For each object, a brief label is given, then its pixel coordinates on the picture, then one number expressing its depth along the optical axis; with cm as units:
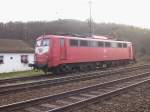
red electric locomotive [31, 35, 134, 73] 2127
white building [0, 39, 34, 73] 3722
